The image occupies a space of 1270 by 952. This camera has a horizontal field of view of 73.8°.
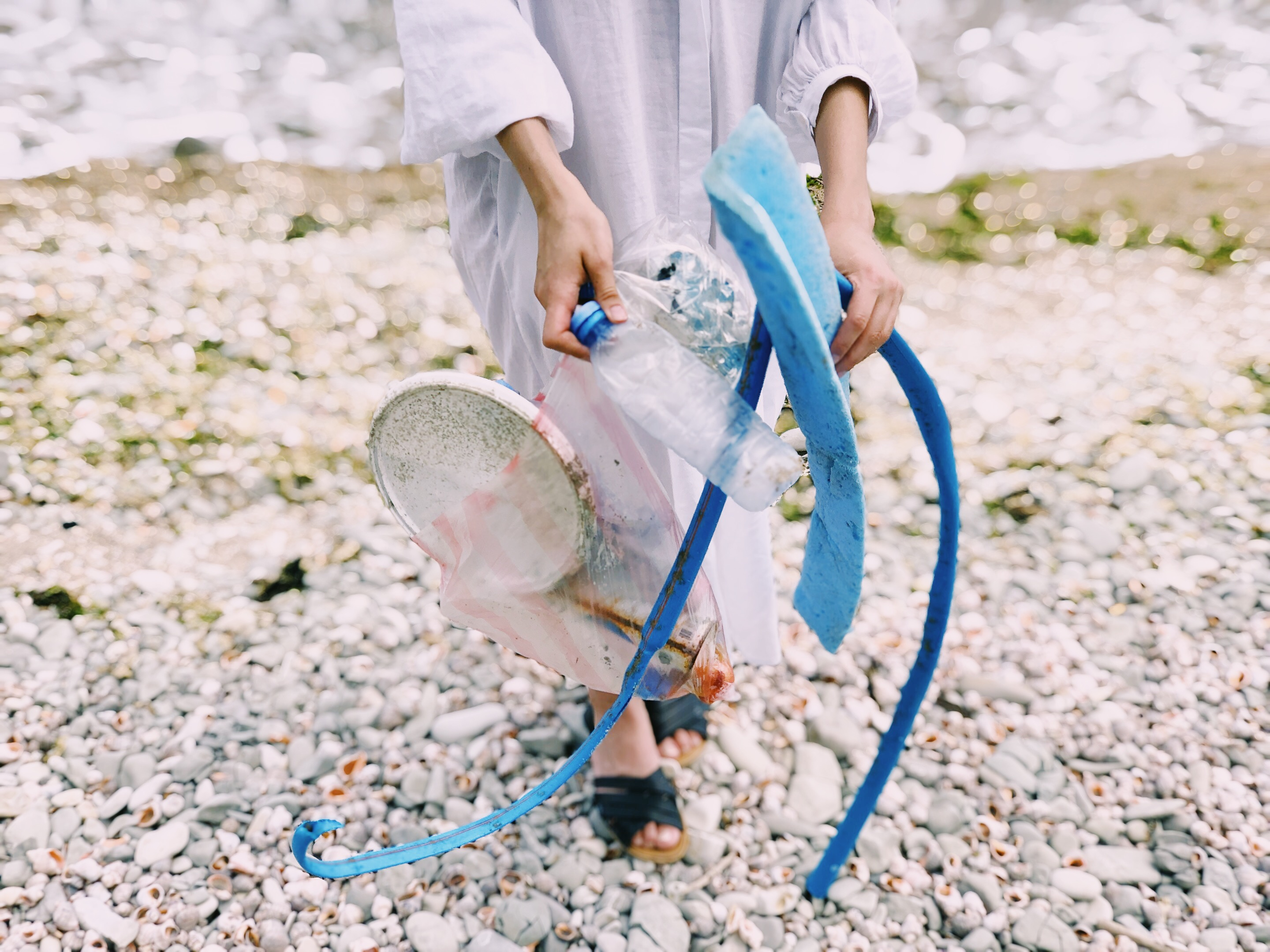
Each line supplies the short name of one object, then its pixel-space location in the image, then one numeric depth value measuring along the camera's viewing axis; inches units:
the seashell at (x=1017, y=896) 66.5
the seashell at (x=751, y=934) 63.7
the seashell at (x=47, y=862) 64.3
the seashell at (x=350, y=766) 74.0
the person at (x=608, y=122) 40.2
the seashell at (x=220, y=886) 64.1
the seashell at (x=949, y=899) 65.7
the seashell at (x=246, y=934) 61.4
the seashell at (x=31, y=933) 60.3
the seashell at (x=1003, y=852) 69.3
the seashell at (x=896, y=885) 67.2
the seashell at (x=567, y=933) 63.6
